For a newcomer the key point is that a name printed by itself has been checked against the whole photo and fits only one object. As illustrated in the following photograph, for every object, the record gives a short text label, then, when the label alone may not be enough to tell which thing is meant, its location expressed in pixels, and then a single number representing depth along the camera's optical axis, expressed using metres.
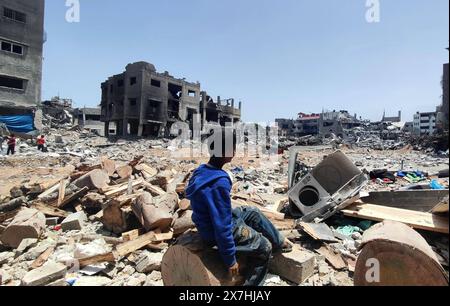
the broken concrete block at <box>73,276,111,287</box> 3.43
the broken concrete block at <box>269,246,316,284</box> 3.23
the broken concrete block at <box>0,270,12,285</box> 3.55
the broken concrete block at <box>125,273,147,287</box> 3.44
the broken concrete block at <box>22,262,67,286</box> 2.99
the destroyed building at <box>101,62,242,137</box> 31.28
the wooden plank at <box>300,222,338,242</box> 4.37
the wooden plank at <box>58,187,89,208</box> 5.97
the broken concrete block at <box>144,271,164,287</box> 3.40
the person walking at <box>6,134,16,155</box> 15.77
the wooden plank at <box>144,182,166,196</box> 5.86
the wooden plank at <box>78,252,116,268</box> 3.72
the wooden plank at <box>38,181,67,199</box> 6.23
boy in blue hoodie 2.29
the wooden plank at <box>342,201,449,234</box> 3.32
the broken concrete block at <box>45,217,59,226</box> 5.33
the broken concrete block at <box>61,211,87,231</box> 5.13
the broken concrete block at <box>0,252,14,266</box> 4.19
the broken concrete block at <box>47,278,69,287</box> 3.09
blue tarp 21.50
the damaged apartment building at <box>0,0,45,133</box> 22.36
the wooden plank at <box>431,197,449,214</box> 2.57
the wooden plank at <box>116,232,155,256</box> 4.00
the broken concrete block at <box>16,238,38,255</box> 4.32
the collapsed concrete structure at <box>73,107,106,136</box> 45.00
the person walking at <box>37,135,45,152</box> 17.90
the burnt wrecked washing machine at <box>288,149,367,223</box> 5.32
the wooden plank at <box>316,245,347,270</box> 3.79
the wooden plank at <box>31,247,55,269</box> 3.93
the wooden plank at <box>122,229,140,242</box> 4.39
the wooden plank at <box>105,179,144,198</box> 5.82
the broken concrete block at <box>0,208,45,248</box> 4.61
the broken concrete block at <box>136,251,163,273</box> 3.69
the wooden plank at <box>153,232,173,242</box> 4.30
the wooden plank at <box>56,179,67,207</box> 5.96
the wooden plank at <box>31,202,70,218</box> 5.62
